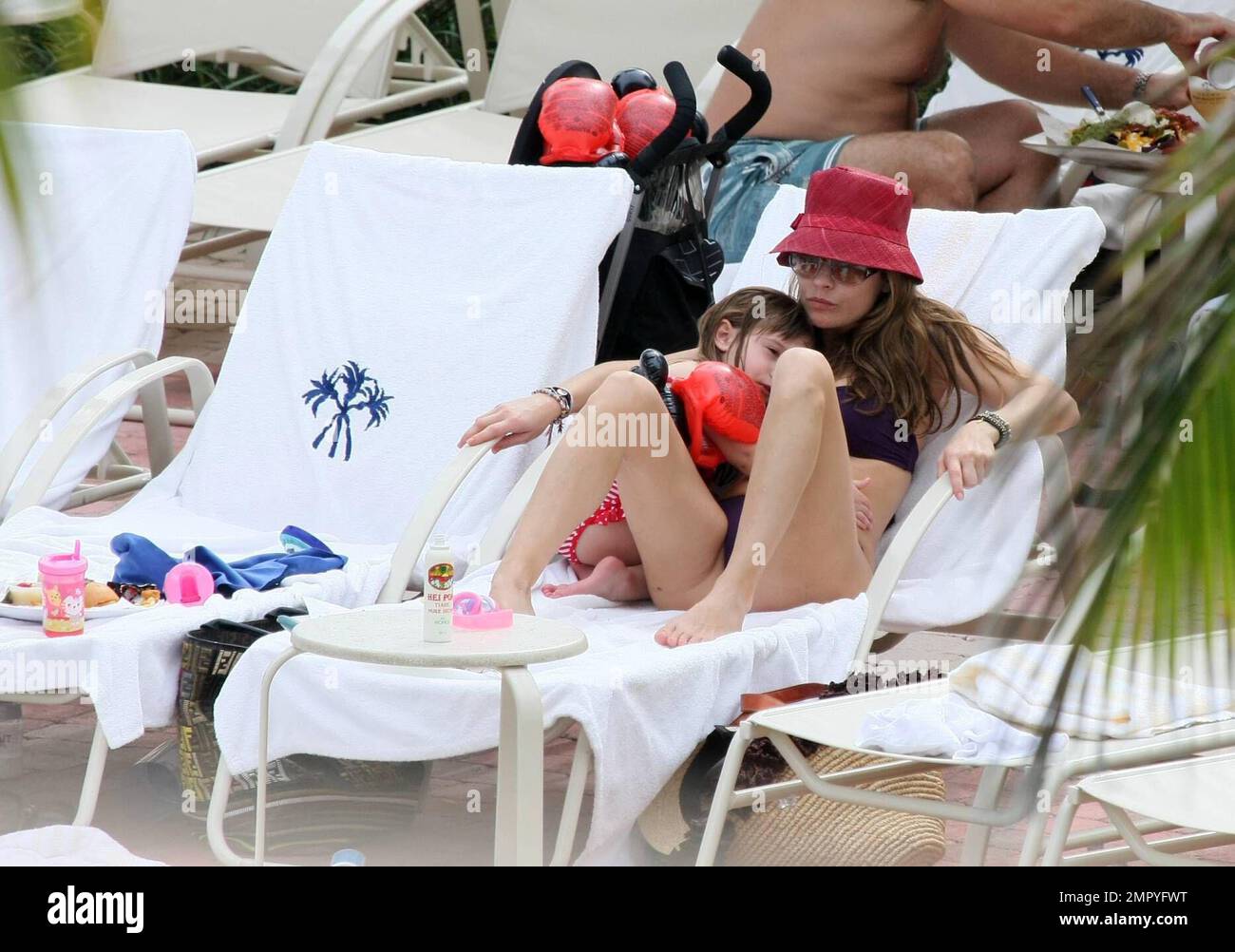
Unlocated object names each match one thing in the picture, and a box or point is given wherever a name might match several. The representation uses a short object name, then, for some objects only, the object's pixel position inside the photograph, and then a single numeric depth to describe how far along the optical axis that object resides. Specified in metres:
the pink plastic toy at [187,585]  6.36
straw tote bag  5.33
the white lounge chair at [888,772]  4.27
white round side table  4.58
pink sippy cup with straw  5.86
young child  6.71
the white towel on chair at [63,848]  3.65
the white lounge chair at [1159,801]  4.07
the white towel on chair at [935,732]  4.77
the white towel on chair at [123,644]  5.59
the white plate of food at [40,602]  6.00
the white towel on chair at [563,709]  5.15
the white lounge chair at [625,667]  5.17
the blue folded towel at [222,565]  6.52
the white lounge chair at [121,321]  7.54
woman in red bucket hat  5.88
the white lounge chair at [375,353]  7.77
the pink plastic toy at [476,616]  4.95
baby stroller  7.98
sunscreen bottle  4.72
